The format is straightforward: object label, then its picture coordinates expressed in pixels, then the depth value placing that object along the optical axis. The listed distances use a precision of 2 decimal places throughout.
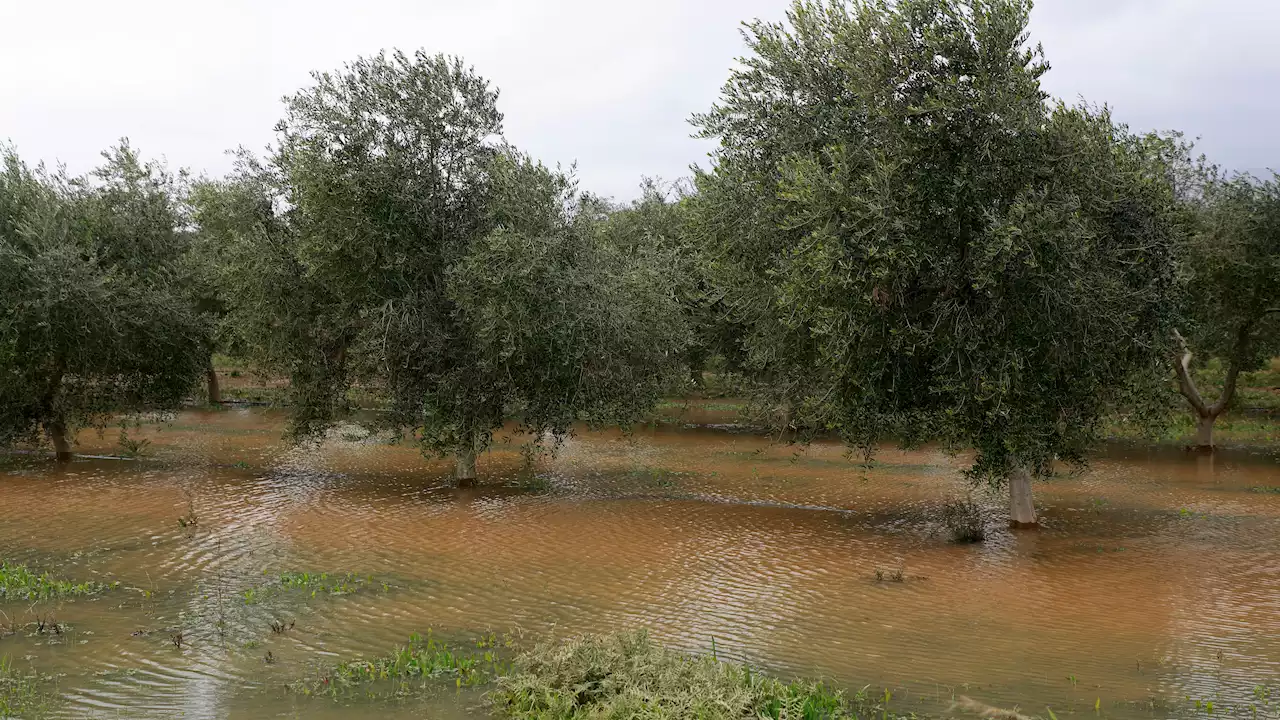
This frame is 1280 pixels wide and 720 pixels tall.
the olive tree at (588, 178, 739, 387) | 37.78
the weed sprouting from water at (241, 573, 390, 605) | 16.73
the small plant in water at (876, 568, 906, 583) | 18.20
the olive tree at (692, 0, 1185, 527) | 19.25
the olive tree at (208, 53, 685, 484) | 24.44
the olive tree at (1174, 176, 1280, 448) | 33.81
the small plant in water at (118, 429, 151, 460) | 32.22
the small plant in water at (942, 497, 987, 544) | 21.84
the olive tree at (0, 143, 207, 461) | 27.66
